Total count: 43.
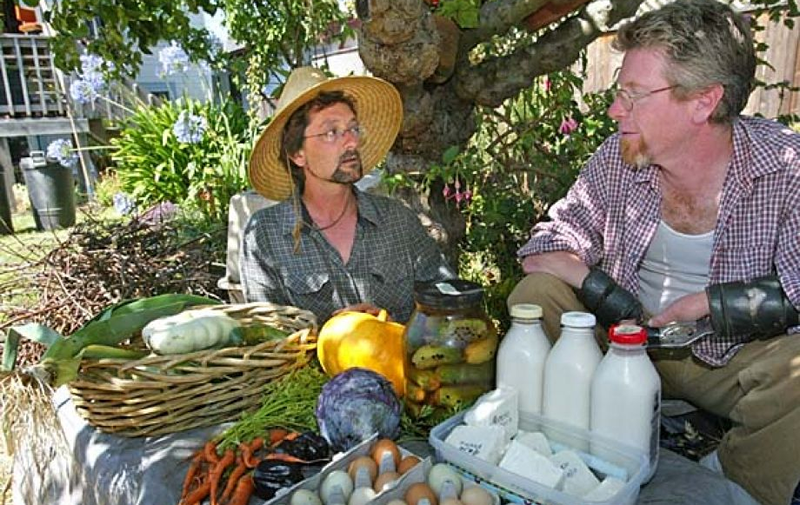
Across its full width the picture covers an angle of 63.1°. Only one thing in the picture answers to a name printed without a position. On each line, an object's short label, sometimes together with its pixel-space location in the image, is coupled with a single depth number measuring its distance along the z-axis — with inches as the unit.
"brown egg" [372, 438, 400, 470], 50.2
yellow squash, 63.9
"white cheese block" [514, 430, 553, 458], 50.7
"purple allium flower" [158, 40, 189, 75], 205.5
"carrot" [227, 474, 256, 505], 50.6
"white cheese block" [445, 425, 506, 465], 49.3
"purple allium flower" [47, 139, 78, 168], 239.7
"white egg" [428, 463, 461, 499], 46.7
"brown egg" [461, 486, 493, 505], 44.9
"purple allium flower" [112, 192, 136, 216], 196.7
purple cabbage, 54.9
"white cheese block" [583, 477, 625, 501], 44.6
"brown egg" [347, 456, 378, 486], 48.4
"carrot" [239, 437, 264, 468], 54.3
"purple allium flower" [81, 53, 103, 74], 204.3
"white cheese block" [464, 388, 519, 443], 52.1
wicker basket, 59.2
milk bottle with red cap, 48.9
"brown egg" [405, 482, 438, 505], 45.2
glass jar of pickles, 57.1
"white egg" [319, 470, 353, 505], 45.0
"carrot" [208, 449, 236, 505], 51.5
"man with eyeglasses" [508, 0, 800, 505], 70.4
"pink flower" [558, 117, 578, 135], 141.2
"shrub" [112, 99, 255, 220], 200.7
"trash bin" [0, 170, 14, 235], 312.7
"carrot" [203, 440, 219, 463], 55.3
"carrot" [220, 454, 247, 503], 51.5
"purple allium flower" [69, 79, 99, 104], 210.4
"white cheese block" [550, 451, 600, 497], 46.1
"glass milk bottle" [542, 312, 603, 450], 51.5
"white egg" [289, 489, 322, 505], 44.8
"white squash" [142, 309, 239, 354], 61.6
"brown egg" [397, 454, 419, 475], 49.2
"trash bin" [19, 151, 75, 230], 305.6
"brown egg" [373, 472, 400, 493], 47.1
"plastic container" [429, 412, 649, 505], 45.3
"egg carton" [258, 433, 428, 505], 45.9
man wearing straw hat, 90.0
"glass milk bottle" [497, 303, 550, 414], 54.4
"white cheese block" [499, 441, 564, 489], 46.1
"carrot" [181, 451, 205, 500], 54.1
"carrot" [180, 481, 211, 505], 52.1
